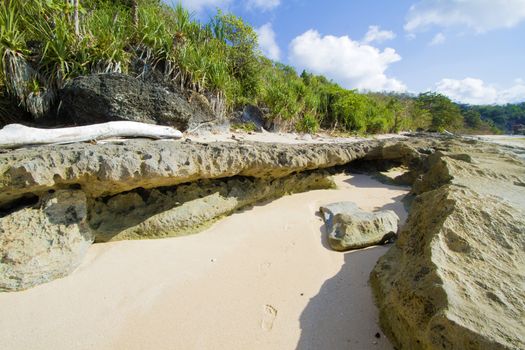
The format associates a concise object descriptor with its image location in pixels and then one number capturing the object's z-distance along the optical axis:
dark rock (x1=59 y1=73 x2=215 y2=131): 4.04
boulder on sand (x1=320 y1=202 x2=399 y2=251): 2.27
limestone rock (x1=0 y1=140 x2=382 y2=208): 1.86
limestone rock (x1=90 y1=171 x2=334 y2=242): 2.29
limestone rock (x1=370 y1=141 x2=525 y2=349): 0.94
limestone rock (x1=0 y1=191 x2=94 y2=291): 1.71
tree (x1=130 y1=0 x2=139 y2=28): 5.80
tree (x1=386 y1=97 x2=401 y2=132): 15.84
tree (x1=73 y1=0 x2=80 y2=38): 4.47
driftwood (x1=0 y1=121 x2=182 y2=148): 2.61
